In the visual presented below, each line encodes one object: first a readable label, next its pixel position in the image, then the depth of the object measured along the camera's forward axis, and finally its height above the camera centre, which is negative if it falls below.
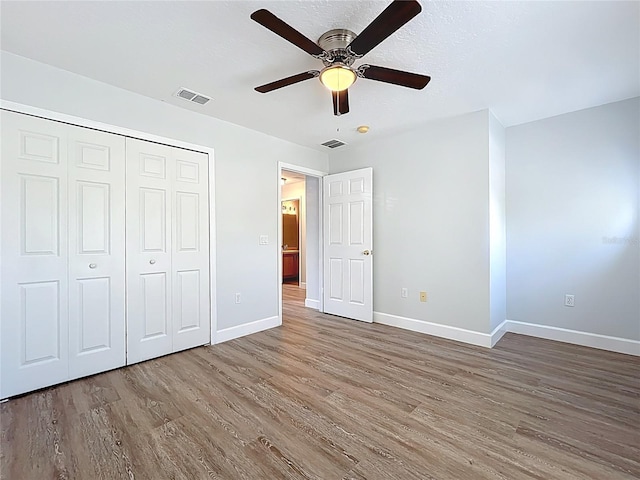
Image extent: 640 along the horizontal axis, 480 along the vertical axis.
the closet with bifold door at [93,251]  2.21 -0.08
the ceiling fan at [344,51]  1.47 +1.09
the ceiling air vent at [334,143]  4.15 +1.36
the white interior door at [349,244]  4.12 -0.05
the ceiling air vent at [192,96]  2.72 +1.35
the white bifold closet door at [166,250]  2.79 -0.08
